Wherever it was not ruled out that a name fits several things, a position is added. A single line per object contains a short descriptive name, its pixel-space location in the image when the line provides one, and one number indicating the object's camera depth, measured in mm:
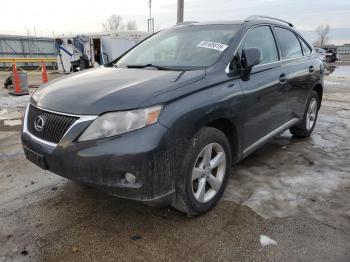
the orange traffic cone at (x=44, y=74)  13608
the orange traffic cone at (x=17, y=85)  10503
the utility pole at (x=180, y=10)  12961
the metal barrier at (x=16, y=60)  20459
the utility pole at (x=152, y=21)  34181
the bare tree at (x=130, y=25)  73712
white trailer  18625
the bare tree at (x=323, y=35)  91875
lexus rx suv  2447
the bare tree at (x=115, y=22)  72725
